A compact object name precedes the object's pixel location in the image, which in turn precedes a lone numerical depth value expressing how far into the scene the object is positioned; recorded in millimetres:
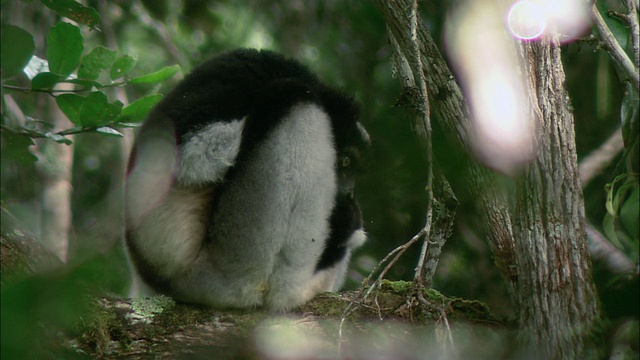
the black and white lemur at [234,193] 6766
